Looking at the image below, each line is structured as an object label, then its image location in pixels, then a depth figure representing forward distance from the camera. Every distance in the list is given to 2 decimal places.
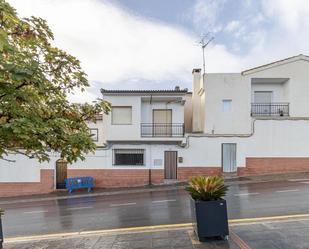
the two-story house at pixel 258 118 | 14.94
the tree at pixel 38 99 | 2.88
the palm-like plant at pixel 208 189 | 4.53
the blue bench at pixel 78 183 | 14.51
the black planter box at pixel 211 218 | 4.39
